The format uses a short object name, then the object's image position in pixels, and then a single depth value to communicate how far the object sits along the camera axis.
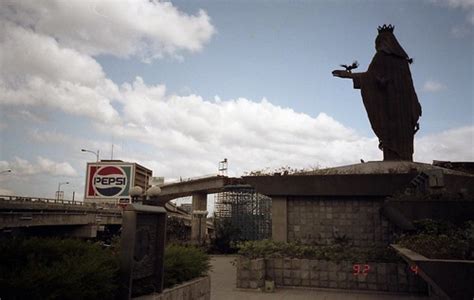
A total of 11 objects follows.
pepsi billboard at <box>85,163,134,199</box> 72.06
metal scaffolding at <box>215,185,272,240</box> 46.47
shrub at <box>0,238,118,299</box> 5.51
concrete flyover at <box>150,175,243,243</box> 48.50
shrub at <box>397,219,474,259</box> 7.22
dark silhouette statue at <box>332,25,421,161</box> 20.03
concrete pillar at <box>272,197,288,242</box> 19.23
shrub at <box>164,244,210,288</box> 9.41
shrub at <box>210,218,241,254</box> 33.50
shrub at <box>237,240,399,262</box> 15.15
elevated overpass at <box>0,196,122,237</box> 29.59
